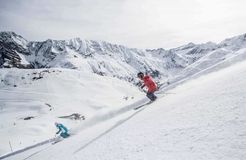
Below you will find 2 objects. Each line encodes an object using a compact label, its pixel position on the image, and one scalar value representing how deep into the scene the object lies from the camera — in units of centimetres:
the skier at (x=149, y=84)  1058
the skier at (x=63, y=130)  1249
